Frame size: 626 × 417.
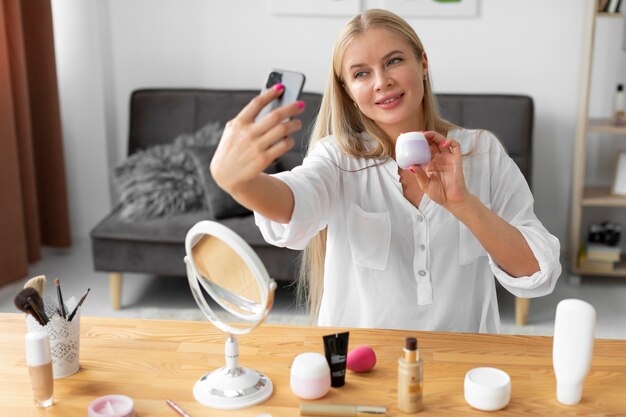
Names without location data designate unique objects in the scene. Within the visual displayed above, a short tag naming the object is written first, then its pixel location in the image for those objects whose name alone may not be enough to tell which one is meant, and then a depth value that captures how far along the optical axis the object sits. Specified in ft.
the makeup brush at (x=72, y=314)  4.60
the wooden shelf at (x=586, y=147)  11.67
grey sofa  10.97
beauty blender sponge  4.49
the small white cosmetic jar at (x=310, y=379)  4.21
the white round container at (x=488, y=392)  4.11
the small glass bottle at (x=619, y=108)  12.03
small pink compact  4.06
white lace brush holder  4.48
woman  5.16
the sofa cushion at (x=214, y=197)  11.17
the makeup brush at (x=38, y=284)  4.49
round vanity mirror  4.07
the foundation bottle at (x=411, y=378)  4.06
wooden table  4.21
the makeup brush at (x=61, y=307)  4.58
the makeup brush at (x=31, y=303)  4.27
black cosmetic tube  4.37
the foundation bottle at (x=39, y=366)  4.16
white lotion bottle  4.04
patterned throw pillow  11.30
